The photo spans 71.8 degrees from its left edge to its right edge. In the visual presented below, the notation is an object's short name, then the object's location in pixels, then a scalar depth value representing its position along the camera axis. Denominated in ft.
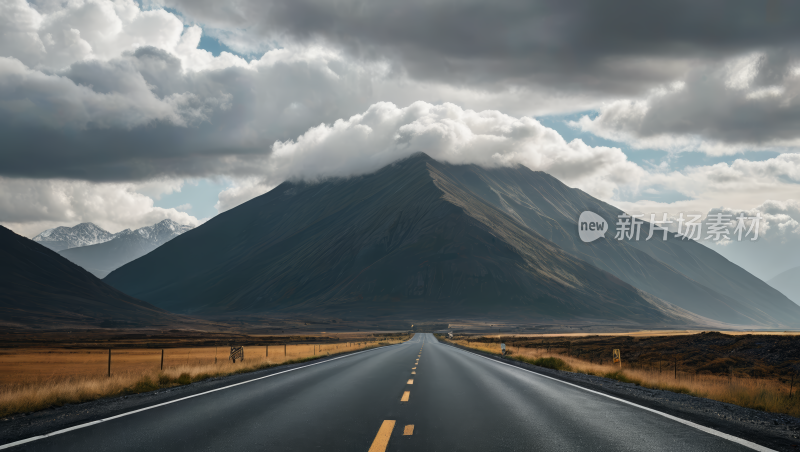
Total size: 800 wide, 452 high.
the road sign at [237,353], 130.72
